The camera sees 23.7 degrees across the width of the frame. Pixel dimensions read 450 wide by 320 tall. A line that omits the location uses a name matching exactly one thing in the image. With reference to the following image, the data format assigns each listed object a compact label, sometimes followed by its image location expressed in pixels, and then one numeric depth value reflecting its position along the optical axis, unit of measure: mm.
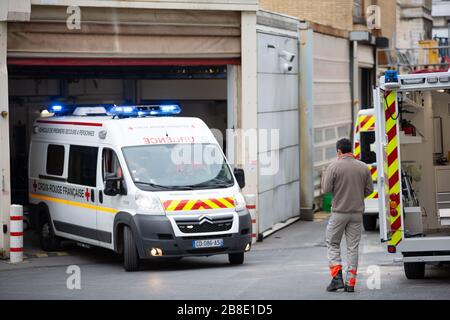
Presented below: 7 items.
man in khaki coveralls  12633
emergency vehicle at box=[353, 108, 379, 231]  20969
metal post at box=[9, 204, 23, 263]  17406
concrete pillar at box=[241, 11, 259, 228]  19984
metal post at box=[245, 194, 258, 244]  19891
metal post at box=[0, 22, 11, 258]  17922
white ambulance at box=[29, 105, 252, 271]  15648
